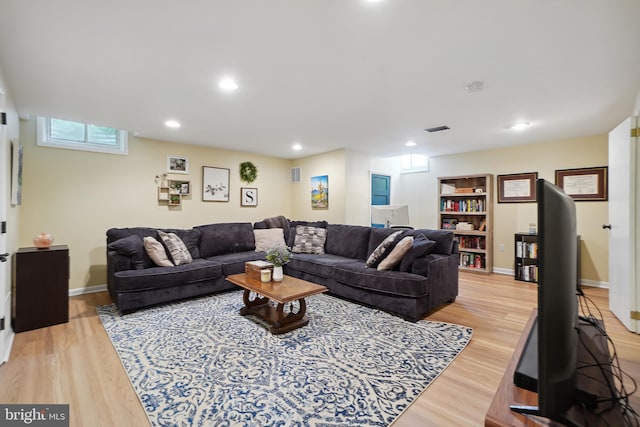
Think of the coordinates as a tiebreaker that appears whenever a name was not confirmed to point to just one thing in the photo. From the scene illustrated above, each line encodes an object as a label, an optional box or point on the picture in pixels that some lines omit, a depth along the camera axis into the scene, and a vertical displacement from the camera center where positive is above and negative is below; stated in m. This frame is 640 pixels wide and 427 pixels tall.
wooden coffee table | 2.70 -0.80
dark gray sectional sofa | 3.11 -0.68
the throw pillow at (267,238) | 4.98 -0.41
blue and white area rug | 1.69 -1.12
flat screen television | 0.60 -0.20
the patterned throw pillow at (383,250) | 3.42 -0.41
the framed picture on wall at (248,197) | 5.65 +0.34
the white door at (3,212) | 2.17 +0.00
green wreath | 5.62 +0.82
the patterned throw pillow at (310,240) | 4.68 -0.42
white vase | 3.08 -0.63
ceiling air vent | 3.96 +1.20
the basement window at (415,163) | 6.27 +1.16
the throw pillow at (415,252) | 3.15 -0.40
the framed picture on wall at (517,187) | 4.89 +0.49
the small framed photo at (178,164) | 4.77 +0.82
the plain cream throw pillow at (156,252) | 3.59 -0.47
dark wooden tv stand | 0.70 -0.49
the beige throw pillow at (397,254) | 3.22 -0.43
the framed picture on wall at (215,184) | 5.14 +0.54
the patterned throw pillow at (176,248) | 3.78 -0.46
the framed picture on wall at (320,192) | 5.62 +0.45
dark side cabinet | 2.77 -0.74
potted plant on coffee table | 3.07 -0.47
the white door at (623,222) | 2.73 -0.06
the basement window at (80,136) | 3.76 +1.06
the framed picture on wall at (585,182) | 4.30 +0.53
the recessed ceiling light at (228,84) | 2.57 +1.18
